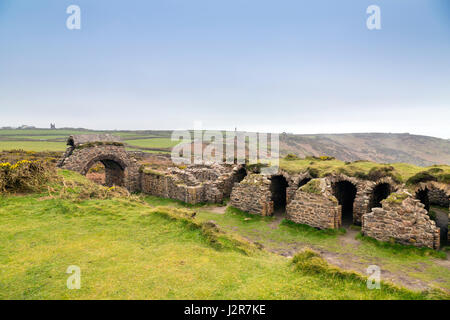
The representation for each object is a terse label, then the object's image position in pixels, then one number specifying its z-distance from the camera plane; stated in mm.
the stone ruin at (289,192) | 10836
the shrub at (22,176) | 11578
